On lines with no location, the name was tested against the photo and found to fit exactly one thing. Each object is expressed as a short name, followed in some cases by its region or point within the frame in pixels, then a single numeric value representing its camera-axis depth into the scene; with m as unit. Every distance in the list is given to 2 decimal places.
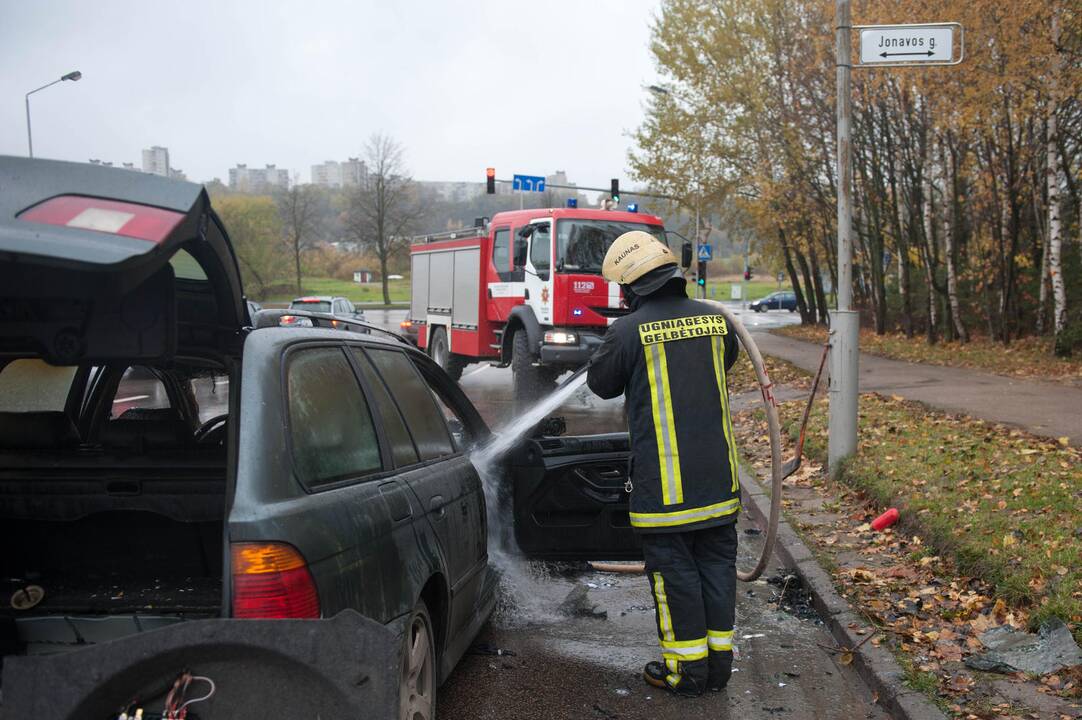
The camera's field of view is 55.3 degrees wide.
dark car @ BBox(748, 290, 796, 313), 66.06
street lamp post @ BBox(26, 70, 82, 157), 22.93
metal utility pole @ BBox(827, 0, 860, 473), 8.55
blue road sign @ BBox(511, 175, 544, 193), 34.81
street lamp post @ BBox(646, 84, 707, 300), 32.75
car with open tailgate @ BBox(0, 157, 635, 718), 2.59
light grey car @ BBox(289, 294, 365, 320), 28.98
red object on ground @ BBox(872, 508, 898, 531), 7.12
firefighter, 4.40
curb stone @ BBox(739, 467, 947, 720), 4.25
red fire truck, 14.97
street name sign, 8.23
